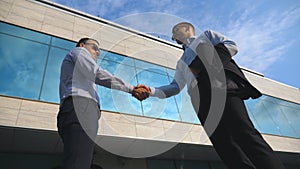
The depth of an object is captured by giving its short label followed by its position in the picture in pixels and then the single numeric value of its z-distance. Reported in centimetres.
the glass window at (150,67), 902
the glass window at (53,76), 585
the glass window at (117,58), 841
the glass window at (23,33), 657
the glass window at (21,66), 554
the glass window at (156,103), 645
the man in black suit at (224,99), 139
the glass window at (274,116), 1064
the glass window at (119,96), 482
